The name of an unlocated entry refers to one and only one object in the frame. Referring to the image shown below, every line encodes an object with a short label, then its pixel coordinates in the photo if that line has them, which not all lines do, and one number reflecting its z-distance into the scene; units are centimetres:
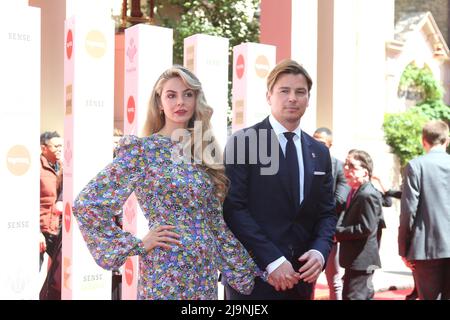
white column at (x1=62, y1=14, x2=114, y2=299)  513
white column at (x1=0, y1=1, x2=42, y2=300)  467
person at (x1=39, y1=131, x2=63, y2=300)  595
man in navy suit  288
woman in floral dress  267
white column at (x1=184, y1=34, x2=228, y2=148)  562
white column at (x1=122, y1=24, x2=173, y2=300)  532
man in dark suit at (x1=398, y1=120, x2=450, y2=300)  527
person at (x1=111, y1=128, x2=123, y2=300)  619
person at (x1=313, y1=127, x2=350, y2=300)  604
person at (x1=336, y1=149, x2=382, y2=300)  562
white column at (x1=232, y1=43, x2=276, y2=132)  600
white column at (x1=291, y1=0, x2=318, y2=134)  794
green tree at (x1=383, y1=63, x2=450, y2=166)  1248
